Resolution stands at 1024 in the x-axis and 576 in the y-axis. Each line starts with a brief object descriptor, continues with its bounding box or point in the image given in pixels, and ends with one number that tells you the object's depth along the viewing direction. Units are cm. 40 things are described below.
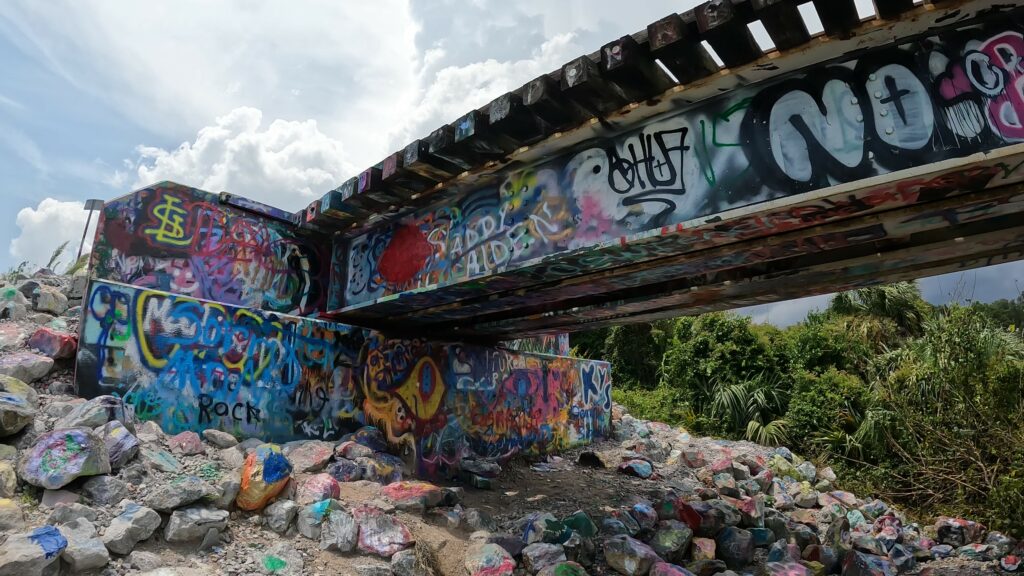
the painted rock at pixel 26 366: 497
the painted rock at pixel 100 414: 449
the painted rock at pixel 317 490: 493
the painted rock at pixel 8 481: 374
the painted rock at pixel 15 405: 419
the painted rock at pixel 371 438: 707
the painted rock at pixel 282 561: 403
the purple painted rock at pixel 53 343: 531
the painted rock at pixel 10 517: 342
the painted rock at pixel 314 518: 454
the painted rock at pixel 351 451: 630
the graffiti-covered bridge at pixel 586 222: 338
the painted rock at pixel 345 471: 588
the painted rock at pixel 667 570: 512
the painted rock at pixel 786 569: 579
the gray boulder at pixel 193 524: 391
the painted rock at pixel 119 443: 431
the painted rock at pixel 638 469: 982
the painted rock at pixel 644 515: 657
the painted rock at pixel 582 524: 595
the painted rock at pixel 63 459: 391
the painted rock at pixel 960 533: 830
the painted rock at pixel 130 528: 360
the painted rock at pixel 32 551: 305
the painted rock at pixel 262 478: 457
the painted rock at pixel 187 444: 510
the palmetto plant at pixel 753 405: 1338
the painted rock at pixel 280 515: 451
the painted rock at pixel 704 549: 609
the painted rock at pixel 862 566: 614
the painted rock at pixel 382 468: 618
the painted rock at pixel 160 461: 454
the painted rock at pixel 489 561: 495
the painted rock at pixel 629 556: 528
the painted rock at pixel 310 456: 576
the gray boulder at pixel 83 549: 333
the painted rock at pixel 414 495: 563
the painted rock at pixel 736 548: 625
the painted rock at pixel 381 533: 457
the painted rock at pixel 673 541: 594
